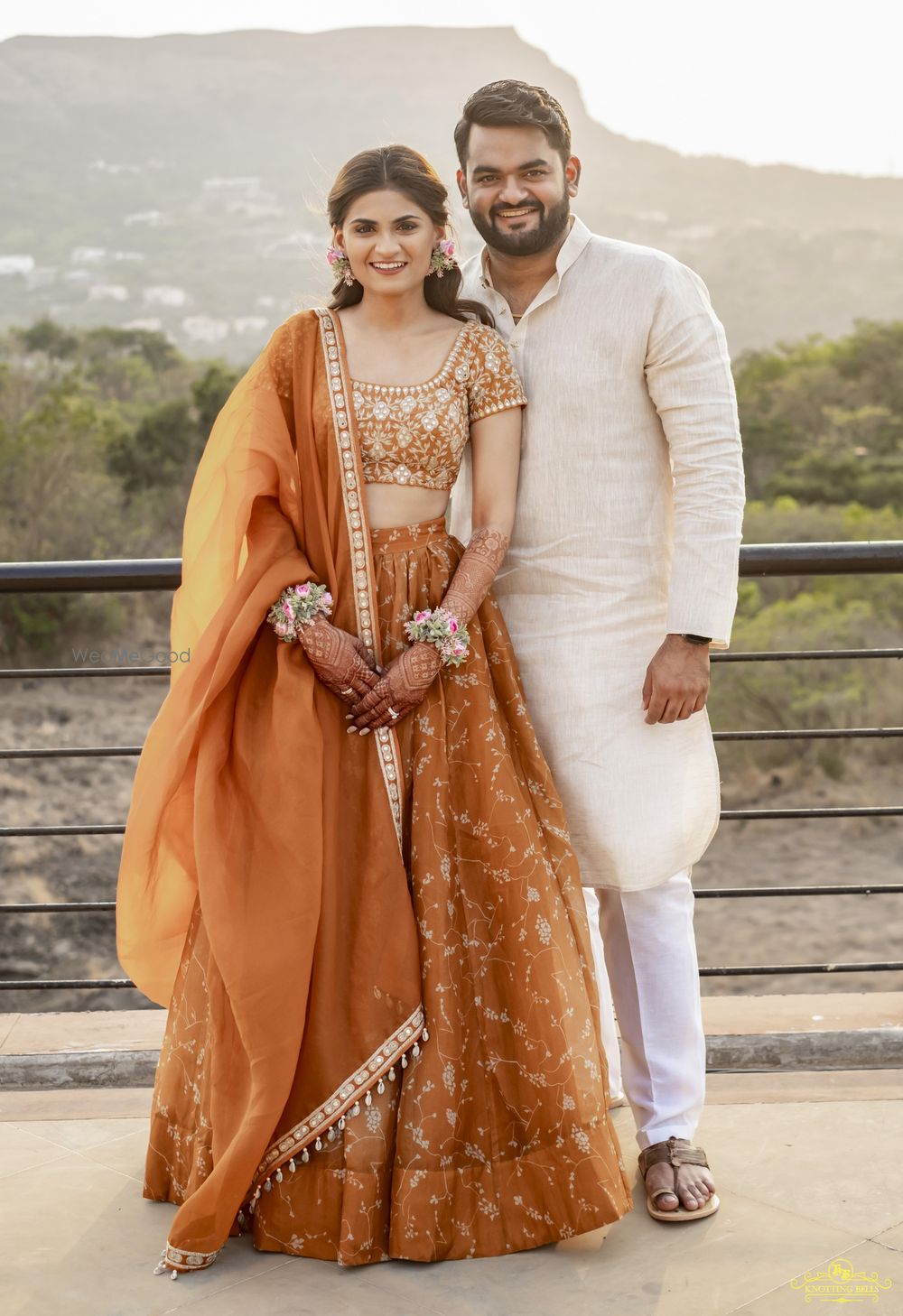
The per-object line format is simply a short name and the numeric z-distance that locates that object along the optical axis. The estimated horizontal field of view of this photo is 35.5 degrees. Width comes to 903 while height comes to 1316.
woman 2.05
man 2.24
